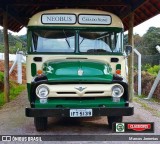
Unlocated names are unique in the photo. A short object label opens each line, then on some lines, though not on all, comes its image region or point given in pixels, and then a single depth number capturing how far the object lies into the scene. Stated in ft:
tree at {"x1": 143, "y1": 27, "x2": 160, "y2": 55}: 85.80
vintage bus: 16.46
